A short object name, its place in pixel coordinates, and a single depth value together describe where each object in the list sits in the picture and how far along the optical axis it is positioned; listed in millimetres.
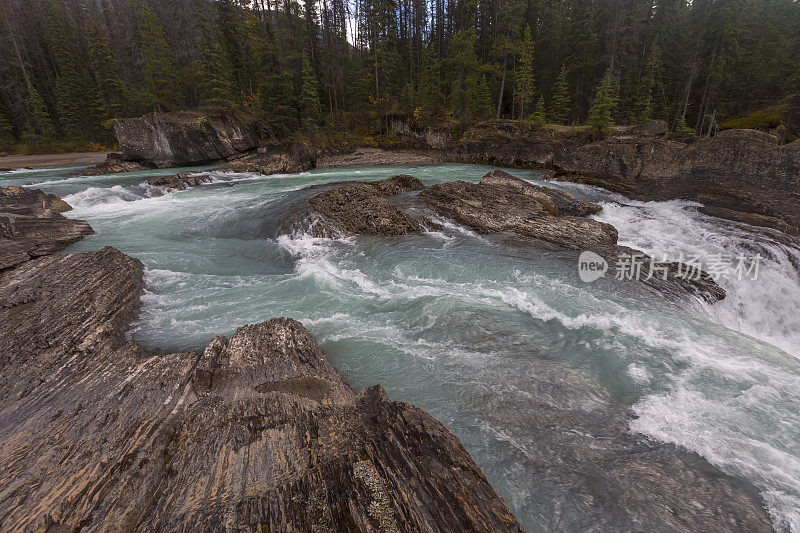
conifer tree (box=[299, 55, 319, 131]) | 37769
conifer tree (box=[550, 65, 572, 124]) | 38906
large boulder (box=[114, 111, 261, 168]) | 31797
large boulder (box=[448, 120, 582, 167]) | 30906
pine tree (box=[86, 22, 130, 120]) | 44000
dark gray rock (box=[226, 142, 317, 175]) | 30125
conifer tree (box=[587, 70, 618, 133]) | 29734
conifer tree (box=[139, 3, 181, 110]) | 39656
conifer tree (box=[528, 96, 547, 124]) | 36697
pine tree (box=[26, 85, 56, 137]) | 43406
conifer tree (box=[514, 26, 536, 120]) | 34281
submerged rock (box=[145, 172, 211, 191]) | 22547
